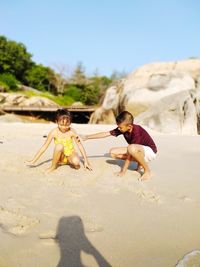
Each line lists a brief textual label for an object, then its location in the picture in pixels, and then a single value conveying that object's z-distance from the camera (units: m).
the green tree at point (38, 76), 28.74
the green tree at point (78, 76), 30.59
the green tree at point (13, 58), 26.59
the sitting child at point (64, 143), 2.95
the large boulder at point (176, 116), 8.10
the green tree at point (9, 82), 24.62
